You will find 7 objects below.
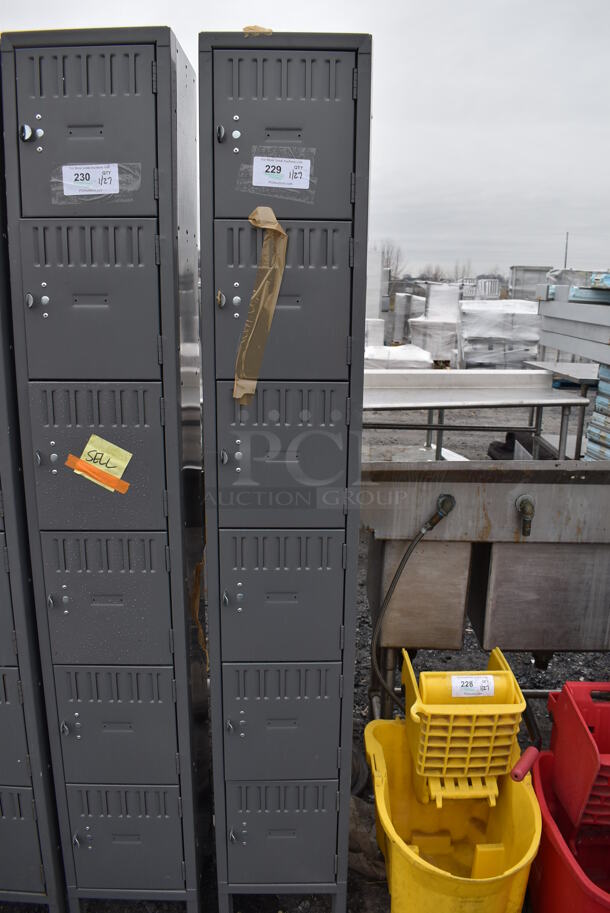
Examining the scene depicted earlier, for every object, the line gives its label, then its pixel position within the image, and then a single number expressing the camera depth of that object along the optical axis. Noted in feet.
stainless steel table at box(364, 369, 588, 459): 15.38
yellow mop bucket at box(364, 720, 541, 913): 6.27
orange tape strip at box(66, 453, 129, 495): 6.09
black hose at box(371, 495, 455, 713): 8.11
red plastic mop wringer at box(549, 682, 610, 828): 6.52
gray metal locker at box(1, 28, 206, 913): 5.51
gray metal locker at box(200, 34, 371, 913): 5.50
